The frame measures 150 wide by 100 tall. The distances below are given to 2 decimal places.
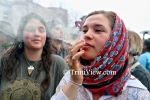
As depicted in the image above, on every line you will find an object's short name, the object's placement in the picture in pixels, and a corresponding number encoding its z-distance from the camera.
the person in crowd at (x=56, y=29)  2.50
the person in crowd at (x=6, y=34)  2.12
